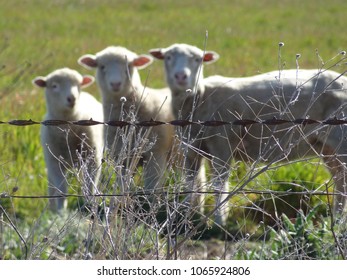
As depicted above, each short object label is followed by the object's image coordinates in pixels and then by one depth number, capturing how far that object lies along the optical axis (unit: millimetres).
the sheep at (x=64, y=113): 18641
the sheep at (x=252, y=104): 16859
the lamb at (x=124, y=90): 18312
